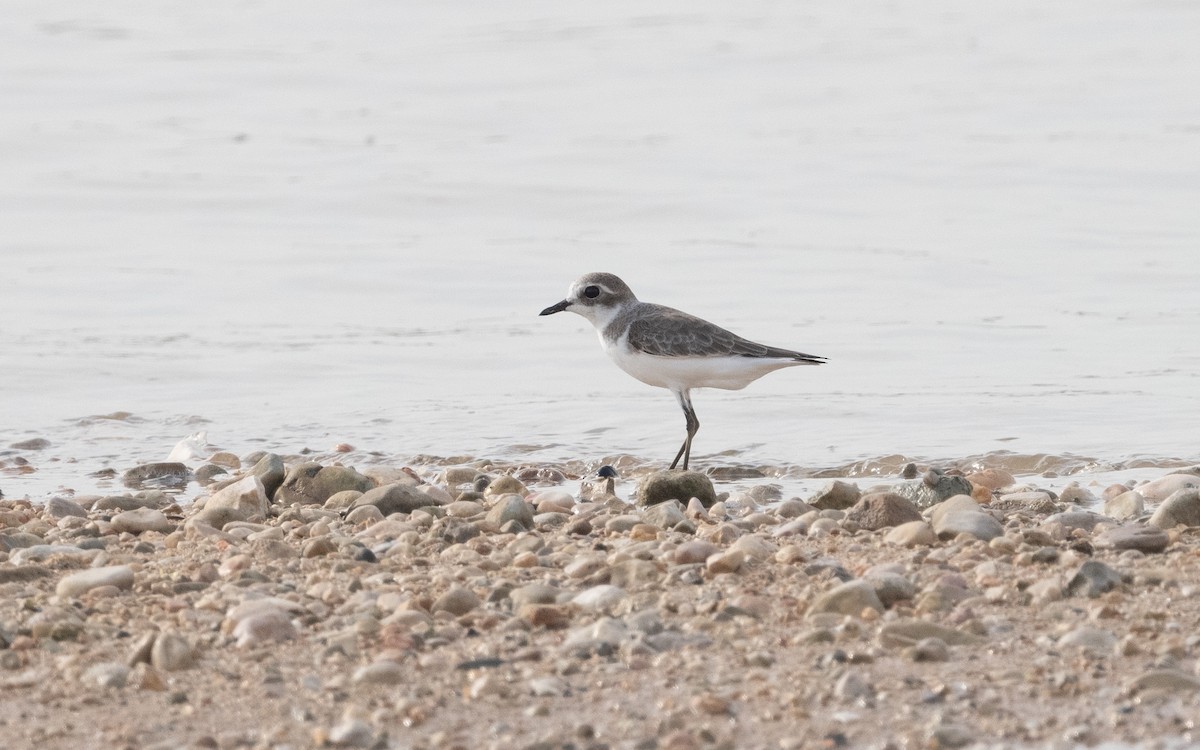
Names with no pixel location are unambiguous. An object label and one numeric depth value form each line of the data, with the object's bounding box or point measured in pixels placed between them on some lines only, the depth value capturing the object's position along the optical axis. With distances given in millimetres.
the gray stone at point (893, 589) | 10586
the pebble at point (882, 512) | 12961
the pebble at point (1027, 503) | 14219
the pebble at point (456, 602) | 10492
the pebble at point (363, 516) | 13617
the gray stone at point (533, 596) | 10602
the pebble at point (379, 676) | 9250
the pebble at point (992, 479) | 15687
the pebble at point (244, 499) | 13844
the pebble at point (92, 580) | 10992
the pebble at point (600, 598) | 10531
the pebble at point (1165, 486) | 14469
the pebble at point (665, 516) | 13117
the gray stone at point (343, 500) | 14305
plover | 16547
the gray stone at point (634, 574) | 11062
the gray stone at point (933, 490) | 13891
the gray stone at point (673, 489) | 14547
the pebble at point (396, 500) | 13969
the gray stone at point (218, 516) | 13562
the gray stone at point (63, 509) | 14539
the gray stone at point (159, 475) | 17156
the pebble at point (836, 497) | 14008
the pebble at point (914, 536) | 12273
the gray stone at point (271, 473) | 14773
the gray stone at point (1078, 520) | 12867
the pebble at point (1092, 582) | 10508
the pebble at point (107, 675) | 9258
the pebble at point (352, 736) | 8445
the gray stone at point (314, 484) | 14656
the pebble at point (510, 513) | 13172
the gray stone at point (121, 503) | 14469
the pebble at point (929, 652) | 9492
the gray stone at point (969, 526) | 12352
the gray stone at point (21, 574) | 11430
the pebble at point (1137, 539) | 11773
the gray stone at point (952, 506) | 12769
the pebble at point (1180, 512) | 12617
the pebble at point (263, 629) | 9953
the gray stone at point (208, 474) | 17234
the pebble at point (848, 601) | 10305
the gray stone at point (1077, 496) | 15039
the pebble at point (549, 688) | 9078
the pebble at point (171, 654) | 9516
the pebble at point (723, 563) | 11305
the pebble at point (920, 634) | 9727
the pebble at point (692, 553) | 11602
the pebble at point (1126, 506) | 13734
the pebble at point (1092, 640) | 9555
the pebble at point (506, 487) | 15117
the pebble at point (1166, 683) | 8898
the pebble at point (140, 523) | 13430
